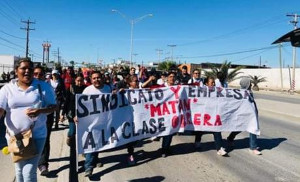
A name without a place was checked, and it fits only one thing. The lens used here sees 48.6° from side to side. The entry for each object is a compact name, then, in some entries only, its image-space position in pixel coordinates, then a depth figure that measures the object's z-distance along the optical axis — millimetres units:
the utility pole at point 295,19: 47325
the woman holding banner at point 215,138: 7051
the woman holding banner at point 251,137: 7295
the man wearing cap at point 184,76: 9219
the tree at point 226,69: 25034
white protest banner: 5664
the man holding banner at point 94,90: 5523
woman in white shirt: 3533
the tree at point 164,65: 76700
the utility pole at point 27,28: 65075
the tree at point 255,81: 42419
